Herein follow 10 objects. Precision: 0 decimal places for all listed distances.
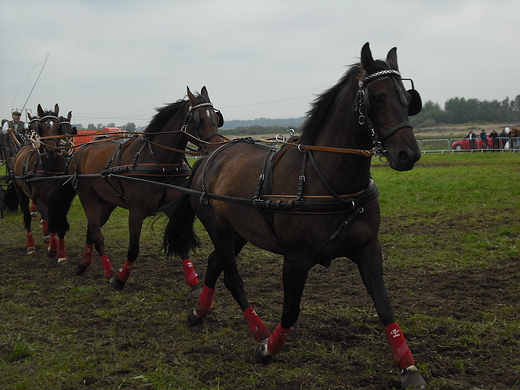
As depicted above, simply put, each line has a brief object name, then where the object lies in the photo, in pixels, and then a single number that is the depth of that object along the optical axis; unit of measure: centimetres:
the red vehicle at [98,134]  769
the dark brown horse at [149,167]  658
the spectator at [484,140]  3106
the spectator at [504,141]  3016
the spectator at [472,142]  3162
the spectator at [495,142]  3053
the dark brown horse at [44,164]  850
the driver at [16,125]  1242
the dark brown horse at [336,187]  345
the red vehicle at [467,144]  3088
